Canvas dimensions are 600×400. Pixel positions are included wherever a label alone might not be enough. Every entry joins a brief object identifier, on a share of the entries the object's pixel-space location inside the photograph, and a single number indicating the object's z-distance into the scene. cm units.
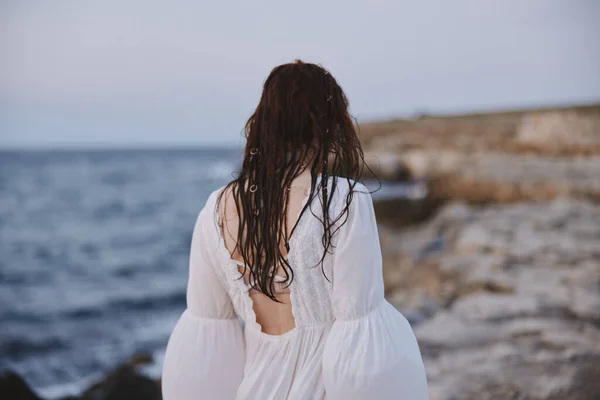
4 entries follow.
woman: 138
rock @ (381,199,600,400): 333
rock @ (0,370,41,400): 384
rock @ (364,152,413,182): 1471
